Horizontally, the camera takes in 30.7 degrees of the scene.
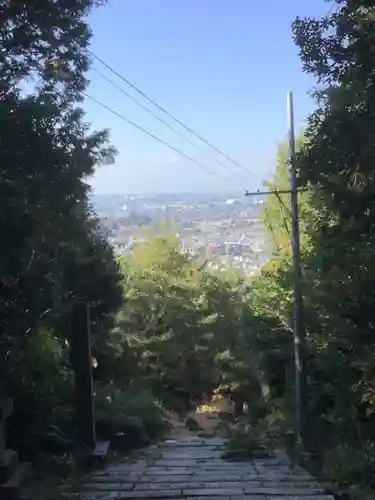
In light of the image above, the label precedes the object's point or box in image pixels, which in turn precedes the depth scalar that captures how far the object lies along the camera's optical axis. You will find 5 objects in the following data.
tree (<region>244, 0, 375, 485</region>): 5.53
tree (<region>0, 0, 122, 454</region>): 4.87
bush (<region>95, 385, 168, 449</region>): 9.92
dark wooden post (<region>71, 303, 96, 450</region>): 8.26
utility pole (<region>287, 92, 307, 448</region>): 11.00
